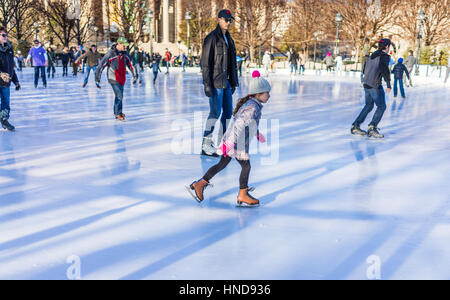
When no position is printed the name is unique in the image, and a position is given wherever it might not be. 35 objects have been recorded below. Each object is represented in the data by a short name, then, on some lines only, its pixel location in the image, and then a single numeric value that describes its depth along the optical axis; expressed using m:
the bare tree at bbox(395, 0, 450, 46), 41.38
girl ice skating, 3.91
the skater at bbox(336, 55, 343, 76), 31.76
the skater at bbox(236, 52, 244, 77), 25.34
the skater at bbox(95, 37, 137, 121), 8.92
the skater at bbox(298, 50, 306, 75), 31.39
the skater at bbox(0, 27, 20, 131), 7.52
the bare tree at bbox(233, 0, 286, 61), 45.94
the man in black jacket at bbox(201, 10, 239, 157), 5.88
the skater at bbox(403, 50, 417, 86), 19.94
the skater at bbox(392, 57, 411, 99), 14.38
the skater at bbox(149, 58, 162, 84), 20.34
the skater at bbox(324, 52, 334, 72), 33.56
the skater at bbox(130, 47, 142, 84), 27.24
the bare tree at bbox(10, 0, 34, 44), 40.72
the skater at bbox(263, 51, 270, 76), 29.12
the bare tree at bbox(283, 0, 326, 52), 50.41
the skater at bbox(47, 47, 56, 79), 22.65
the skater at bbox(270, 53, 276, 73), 33.71
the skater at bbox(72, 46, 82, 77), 25.10
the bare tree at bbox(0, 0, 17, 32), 39.53
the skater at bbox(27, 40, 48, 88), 15.84
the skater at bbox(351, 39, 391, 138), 7.46
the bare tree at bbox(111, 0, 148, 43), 50.25
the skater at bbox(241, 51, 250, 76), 26.88
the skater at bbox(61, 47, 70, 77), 25.55
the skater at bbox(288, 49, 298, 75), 29.47
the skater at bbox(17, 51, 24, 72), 32.53
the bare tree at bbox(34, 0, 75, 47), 45.46
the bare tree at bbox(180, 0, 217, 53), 55.97
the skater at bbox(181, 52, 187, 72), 33.32
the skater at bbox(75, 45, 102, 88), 20.84
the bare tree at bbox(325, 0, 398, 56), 41.78
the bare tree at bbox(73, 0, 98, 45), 47.72
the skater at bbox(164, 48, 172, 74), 29.12
